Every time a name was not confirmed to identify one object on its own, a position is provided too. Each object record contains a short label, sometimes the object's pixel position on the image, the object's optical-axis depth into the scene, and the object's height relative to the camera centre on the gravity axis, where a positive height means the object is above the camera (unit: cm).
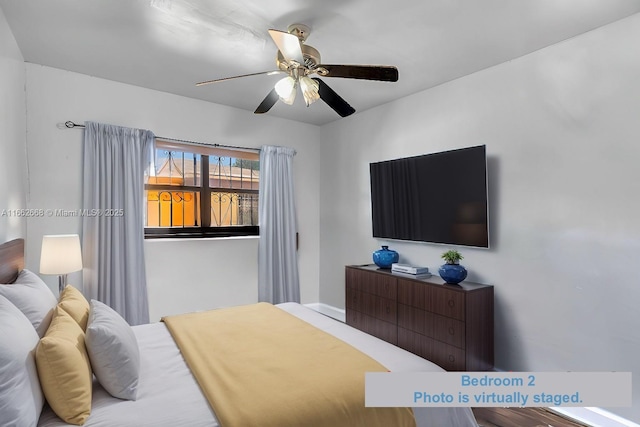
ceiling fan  199 +92
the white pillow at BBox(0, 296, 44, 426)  104 -50
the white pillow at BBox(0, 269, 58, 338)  151 -39
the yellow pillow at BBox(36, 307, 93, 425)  120 -59
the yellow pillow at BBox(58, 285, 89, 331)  170 -45
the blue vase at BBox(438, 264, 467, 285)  275 -47
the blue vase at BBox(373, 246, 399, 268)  341 -41
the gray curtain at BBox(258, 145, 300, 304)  404 -15
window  358 +30
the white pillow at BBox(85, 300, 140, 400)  138 -59
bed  123 -73
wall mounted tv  276 +17
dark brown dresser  254 -84
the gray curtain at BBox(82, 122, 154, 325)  303 -1
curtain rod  298 +83
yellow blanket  126 -70
